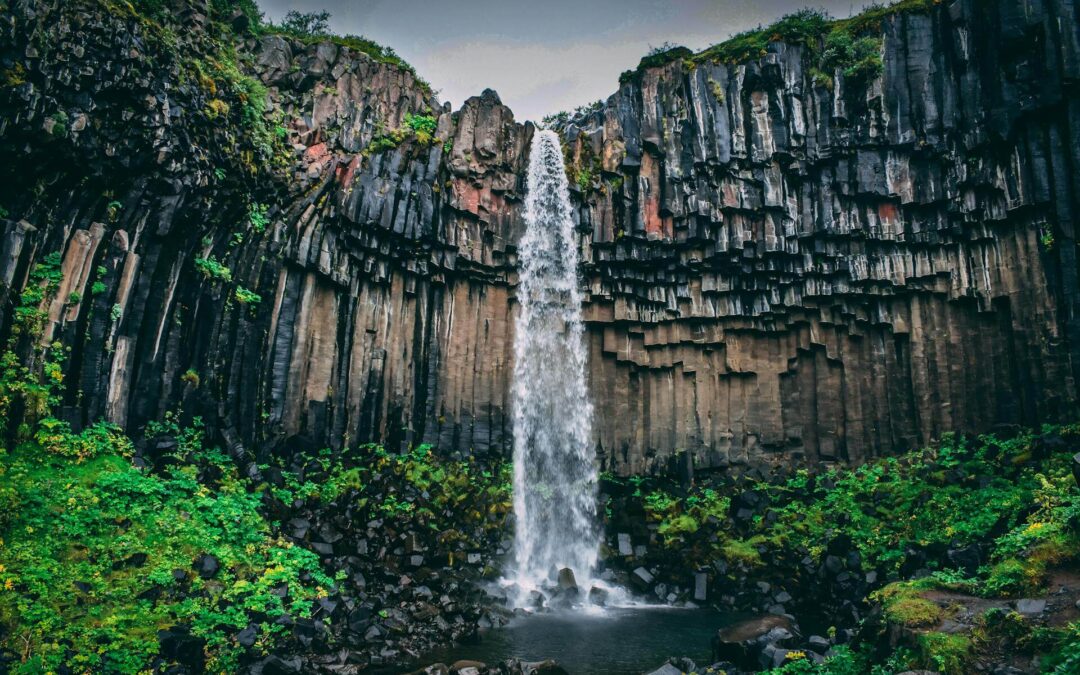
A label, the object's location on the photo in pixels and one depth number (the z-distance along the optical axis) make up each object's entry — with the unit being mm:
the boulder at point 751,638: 10586
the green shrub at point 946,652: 7035
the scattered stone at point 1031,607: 7488
